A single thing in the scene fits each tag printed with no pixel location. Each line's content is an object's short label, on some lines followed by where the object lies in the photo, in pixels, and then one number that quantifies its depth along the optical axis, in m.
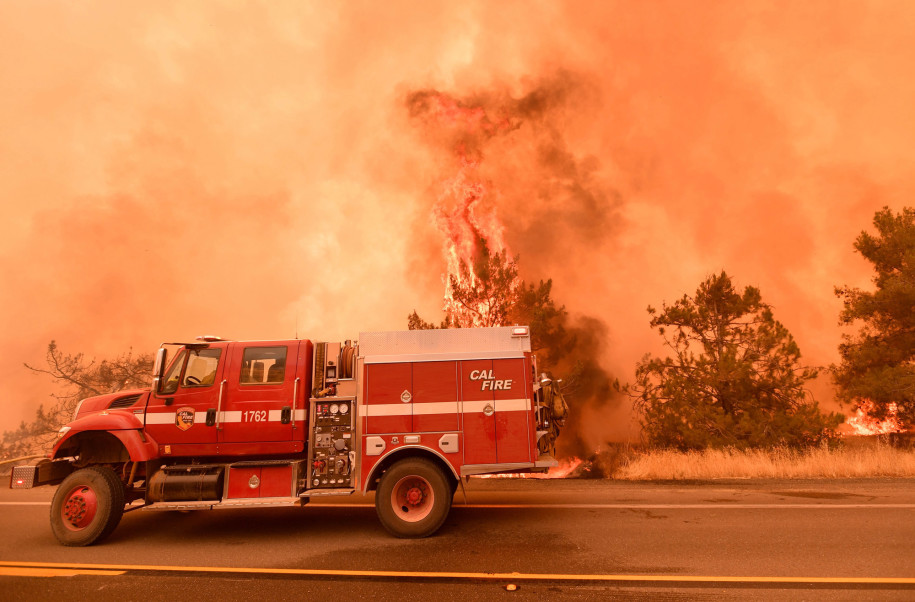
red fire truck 6.92
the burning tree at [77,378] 22.64
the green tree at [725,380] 15.69
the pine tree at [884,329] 17.02
